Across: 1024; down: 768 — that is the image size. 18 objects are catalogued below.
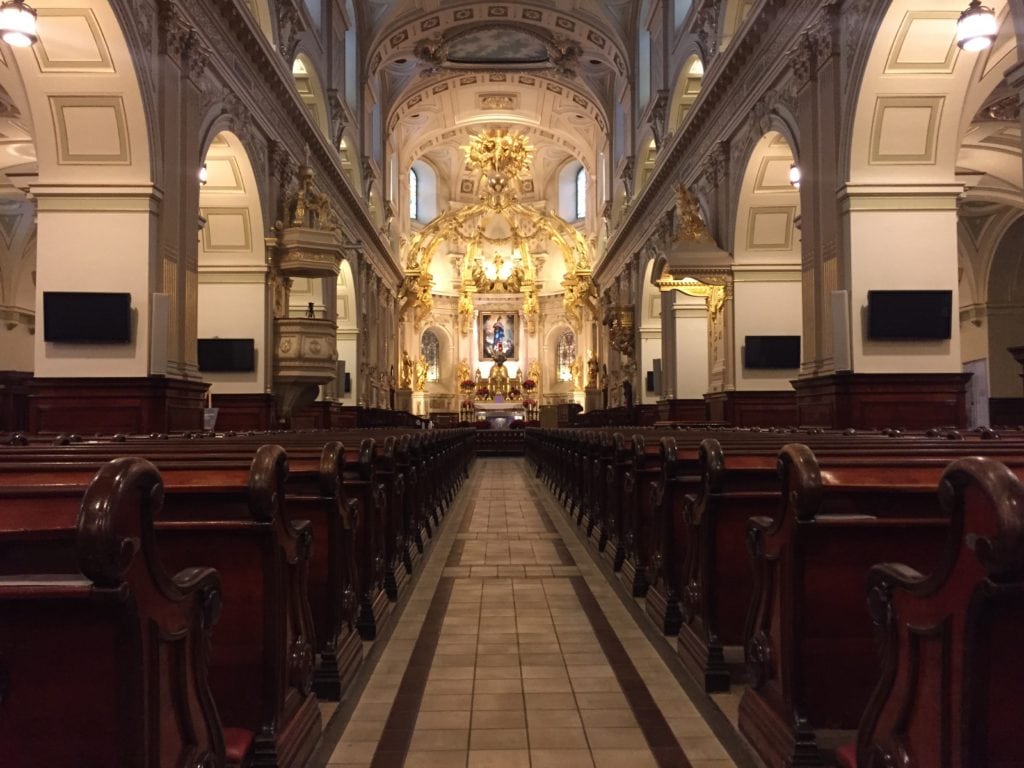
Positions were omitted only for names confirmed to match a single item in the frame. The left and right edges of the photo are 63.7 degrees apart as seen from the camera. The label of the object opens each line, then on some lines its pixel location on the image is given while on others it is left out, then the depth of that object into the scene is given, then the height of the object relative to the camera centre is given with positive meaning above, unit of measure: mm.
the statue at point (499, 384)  34219 +954
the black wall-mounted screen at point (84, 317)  7922 +855
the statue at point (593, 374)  26656 +1080
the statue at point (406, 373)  30438 +1263
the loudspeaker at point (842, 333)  8344 +764
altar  32438 -201
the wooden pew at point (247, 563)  2230 -440
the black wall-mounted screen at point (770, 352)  12258 +823
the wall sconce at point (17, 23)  5812 +2716
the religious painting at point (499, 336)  35434 +3066
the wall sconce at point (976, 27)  6125 +2854
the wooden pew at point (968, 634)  1246 -392
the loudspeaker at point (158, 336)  8133 +694
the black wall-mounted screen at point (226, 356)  11727 +718
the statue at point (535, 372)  34500 +1465
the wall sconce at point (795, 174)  9930 +2837
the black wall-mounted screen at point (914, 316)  8258 +923
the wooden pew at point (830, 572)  2203 -455
